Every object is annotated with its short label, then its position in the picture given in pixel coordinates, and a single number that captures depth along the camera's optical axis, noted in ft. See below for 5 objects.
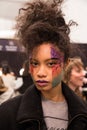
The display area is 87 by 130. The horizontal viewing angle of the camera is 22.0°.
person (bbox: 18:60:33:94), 7.23
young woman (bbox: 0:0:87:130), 3.13
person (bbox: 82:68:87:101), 8.23
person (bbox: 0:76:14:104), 6.09
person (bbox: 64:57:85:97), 6.59
